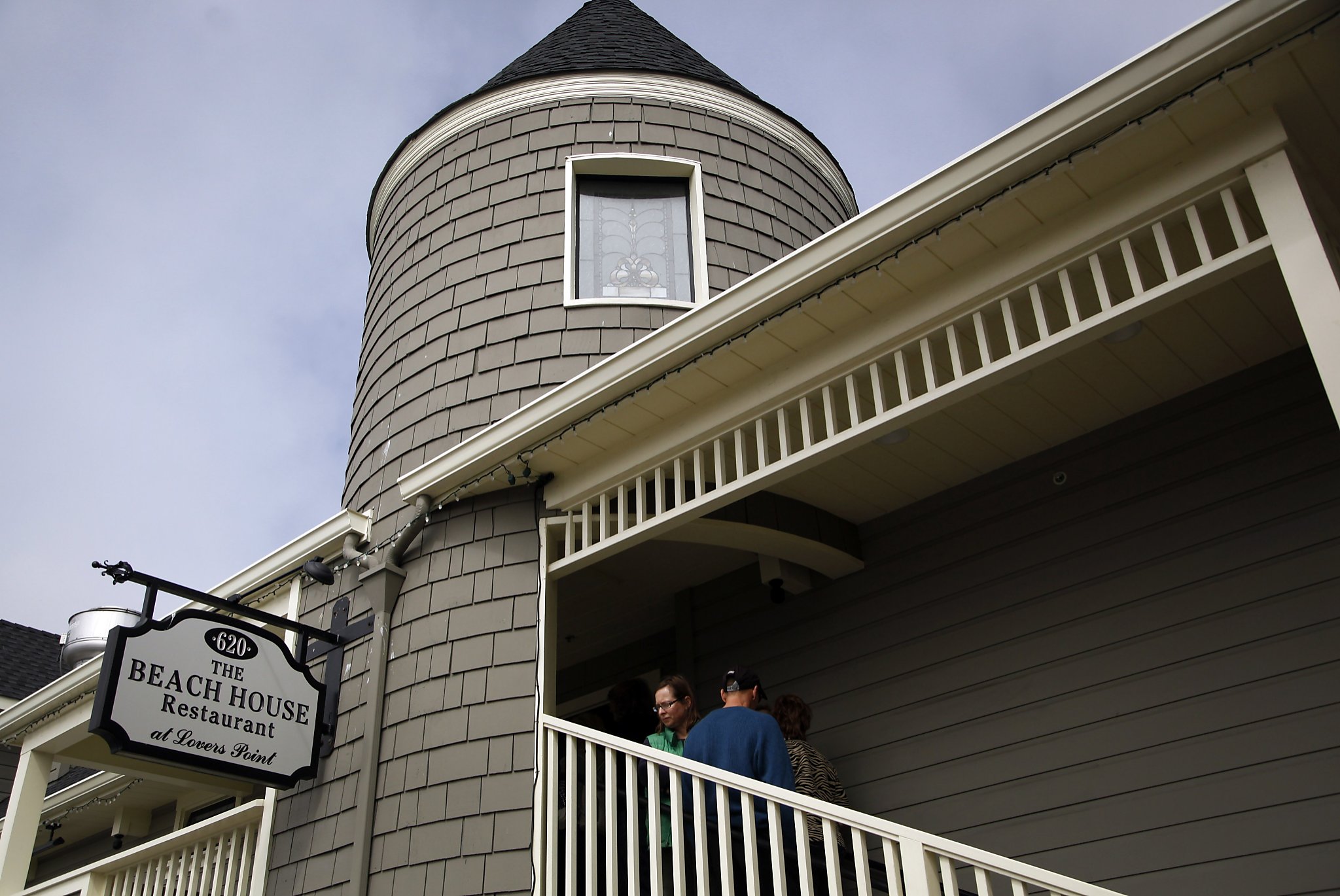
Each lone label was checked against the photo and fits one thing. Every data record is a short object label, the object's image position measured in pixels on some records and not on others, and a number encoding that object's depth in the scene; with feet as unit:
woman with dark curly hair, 15.66
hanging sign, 16.16
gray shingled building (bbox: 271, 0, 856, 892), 17.16
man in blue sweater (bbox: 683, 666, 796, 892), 13.38
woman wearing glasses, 15.25
